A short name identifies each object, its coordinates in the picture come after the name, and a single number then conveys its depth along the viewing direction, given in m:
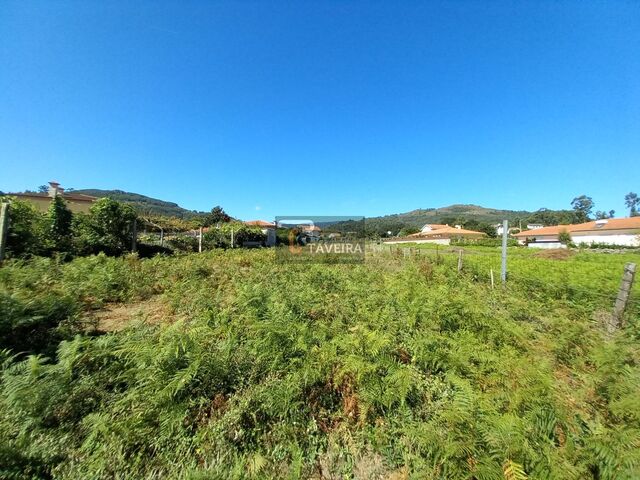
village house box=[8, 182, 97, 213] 22.73
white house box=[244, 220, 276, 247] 28.82
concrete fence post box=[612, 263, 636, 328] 4.41
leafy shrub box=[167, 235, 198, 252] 17.19
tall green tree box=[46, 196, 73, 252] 10.42
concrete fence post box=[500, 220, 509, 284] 7.55
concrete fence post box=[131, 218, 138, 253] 13.30
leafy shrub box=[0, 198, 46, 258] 7.96
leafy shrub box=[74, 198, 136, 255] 11.78
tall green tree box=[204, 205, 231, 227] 42.11
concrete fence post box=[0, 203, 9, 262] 5.85
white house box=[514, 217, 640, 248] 38.88
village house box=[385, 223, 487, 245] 58.42
